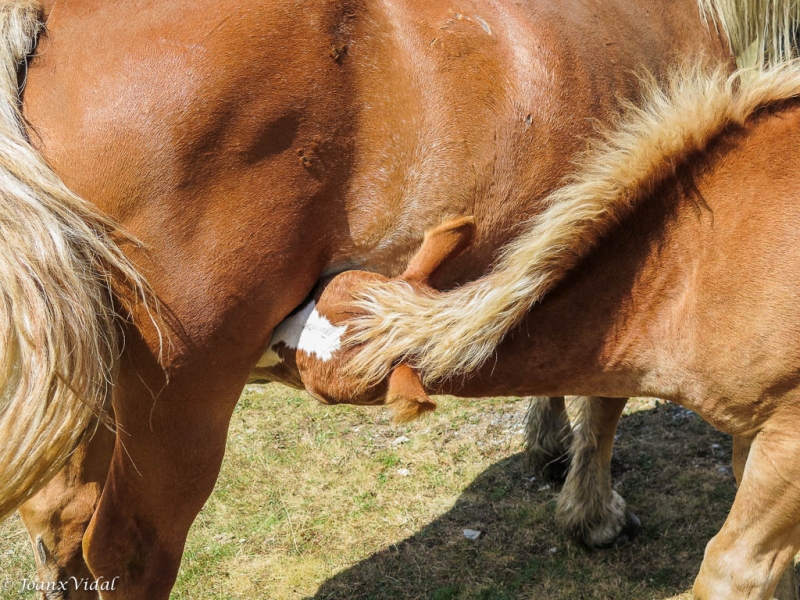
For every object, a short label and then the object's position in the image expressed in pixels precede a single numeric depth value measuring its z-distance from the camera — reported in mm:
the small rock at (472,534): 3449
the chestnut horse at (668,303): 1930
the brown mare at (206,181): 1872
